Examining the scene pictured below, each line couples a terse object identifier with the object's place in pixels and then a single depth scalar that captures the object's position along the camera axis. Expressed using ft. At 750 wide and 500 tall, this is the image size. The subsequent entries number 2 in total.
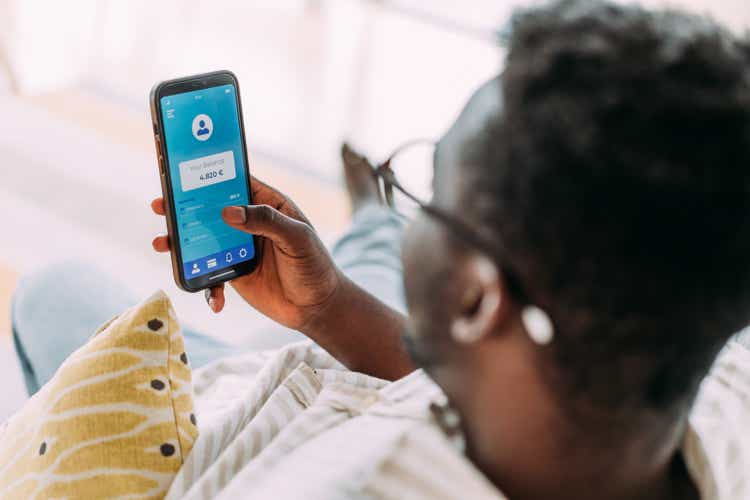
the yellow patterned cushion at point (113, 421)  2.56
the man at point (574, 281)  1.76
